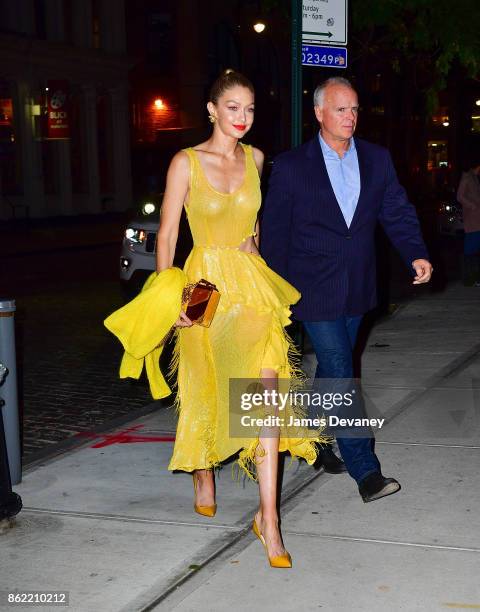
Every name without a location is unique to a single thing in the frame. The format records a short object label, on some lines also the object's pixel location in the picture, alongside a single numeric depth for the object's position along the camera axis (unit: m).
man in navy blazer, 4.84
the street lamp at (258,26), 29.25
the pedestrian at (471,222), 13.09
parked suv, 11.30
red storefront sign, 32.94
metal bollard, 5.19
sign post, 8.09
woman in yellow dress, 4.35
